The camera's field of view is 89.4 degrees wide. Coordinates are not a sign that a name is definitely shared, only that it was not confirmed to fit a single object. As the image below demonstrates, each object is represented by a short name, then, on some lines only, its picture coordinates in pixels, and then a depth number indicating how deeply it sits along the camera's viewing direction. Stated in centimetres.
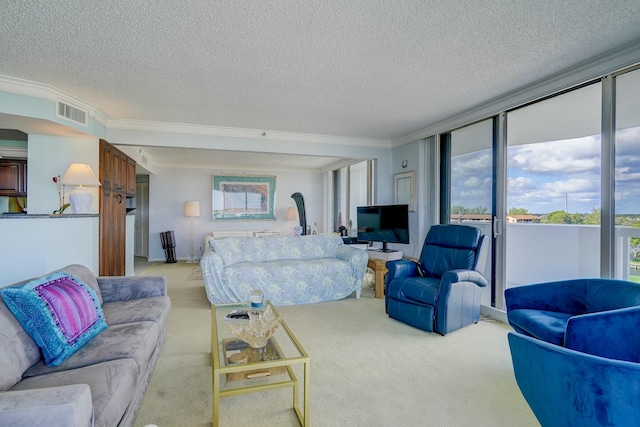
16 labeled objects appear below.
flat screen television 455
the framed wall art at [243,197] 837
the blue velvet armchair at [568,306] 170
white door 825
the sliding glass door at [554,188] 296
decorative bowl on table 197
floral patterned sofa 391
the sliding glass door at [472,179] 384
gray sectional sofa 100
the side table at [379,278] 451
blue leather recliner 306
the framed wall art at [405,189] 512
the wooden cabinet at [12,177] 538
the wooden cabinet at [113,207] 418
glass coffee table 166
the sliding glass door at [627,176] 248
